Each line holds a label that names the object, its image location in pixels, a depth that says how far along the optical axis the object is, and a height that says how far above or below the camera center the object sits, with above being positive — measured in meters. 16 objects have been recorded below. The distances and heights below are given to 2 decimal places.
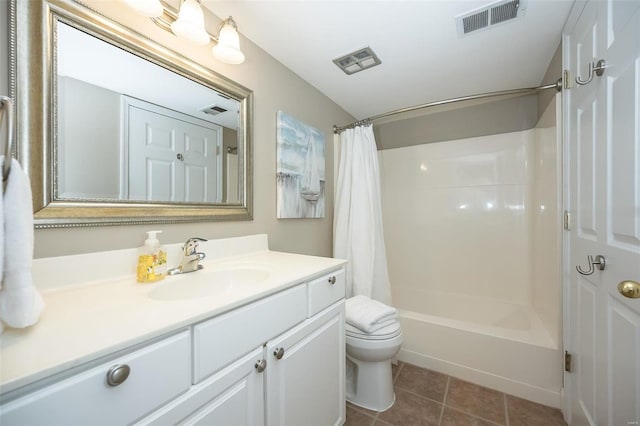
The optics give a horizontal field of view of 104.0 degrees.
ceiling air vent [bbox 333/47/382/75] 1.57 +1.00
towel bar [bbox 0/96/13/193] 0.49 +0.14
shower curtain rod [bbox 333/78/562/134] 1.42 +0.76
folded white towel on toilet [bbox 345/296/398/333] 1.43 -0.61
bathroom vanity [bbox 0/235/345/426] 0.45 -0.32
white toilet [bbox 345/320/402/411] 1.41 -0.90
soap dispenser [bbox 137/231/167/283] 0.91 -0.18
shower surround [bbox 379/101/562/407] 1.54 -0.37
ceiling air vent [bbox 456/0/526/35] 1.20 +0.99
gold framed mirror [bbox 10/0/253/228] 0.76 +0.35
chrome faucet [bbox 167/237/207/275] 1.05 -0.19
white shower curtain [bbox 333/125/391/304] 1.96 -0.05
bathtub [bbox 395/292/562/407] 1.47 -0.91
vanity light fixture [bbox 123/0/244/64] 0.92 +0.79
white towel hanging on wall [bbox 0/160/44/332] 0.49 -0.09
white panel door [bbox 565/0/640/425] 0.80 +0.01
